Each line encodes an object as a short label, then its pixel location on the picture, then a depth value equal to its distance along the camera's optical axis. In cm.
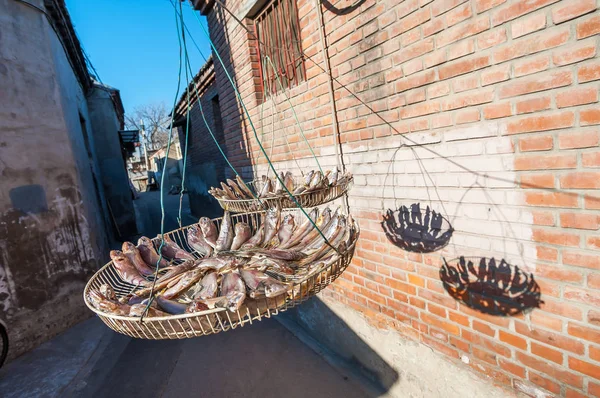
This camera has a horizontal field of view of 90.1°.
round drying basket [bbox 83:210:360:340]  109
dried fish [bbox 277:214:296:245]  201
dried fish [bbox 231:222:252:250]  194
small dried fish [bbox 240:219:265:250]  193
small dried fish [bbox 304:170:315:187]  197
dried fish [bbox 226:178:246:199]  199
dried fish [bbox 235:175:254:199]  198
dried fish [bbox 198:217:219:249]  199
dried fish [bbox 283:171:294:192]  209
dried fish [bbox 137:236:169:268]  174
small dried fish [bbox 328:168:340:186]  218
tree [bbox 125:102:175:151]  4034
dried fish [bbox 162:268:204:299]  138
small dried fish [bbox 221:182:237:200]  196
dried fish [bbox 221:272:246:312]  108
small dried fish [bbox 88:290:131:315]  115
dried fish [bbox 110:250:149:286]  155
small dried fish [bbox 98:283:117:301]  128
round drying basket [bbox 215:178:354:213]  182
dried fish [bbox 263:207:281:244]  196
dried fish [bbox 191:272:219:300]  130
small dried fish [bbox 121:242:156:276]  164
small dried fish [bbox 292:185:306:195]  180
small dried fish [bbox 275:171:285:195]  188
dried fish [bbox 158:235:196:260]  186
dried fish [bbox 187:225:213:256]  195
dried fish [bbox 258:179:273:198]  190
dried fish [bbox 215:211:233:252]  190
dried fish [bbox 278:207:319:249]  195
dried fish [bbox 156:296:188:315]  122
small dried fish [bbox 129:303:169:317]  111
